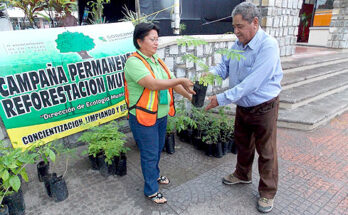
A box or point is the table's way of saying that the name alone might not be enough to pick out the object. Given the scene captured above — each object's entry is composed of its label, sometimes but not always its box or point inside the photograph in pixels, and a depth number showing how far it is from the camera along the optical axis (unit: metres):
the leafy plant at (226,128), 4.00
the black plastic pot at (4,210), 2.37
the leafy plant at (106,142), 3.21
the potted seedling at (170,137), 3.98
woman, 2.35
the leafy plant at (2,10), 3.77
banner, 3.20
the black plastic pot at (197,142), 4.10
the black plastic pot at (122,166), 3.34
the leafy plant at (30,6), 3.96
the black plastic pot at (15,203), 2.56
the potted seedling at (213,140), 3.86
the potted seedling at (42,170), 3.18
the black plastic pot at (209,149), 3.88
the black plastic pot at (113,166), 3.35
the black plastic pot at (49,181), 2.86
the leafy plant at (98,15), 4.67
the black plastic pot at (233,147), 3.98
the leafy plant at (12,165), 2.24
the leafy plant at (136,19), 4.46
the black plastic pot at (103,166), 3.33
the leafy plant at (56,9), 4.18
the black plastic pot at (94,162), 3.48
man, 2.31
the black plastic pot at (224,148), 3.90
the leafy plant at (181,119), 3.96
